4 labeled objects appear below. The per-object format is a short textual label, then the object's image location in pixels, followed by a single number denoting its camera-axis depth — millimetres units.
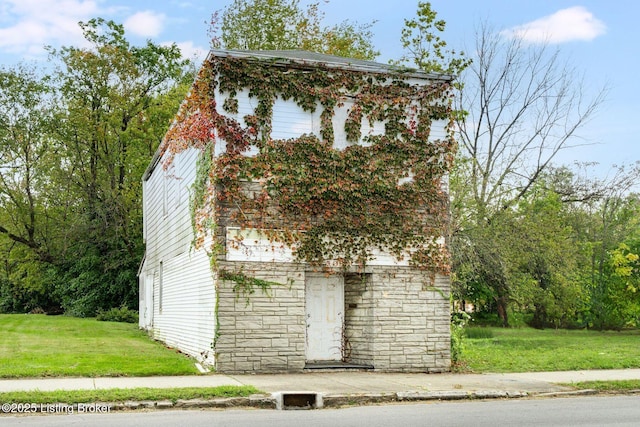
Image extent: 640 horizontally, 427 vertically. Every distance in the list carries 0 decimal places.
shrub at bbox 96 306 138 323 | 34781
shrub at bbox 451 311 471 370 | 17062
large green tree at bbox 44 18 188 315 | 38062
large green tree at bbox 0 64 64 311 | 40312
